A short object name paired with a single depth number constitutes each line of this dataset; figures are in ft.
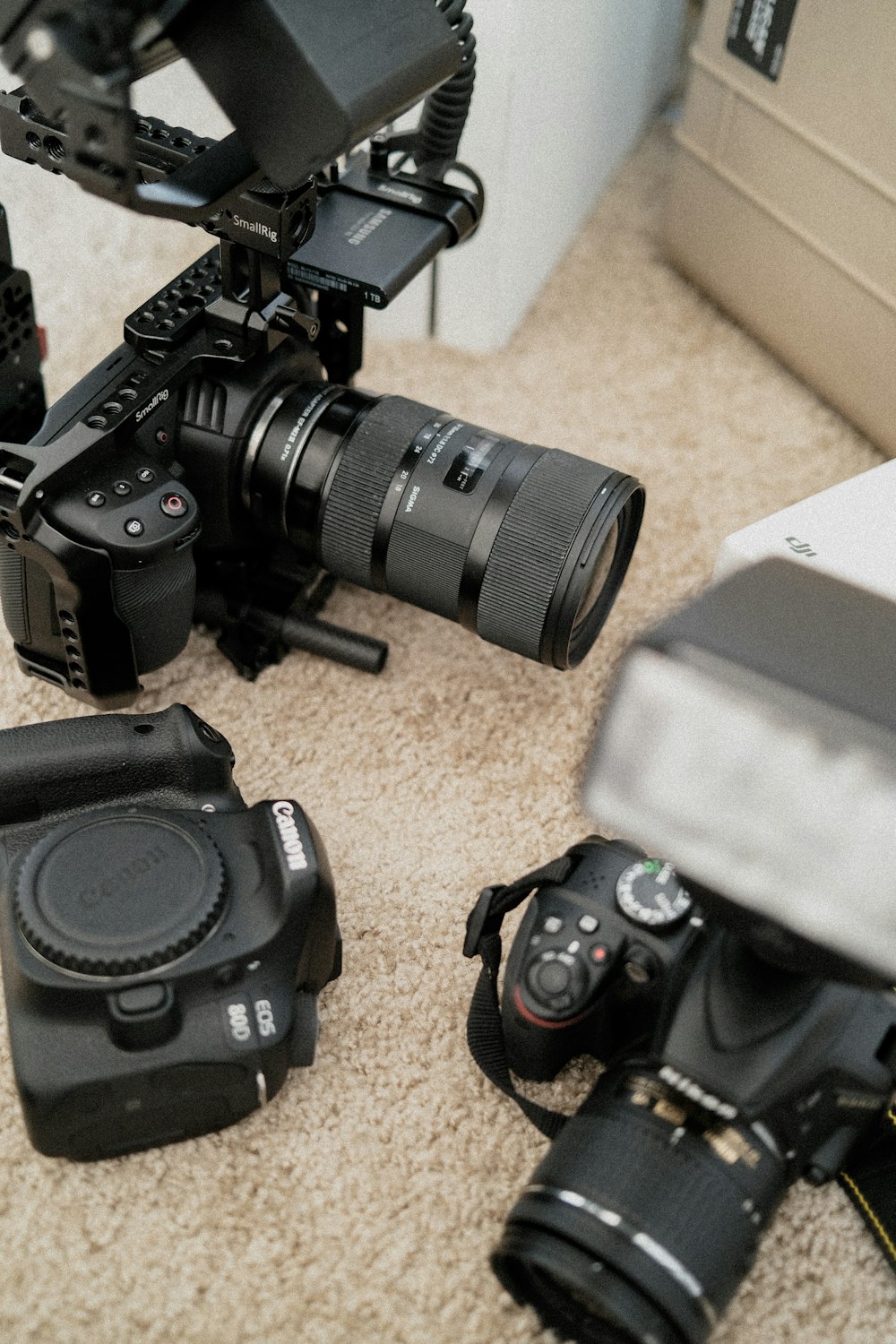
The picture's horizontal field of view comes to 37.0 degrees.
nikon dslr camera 2.34
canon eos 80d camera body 2.59
